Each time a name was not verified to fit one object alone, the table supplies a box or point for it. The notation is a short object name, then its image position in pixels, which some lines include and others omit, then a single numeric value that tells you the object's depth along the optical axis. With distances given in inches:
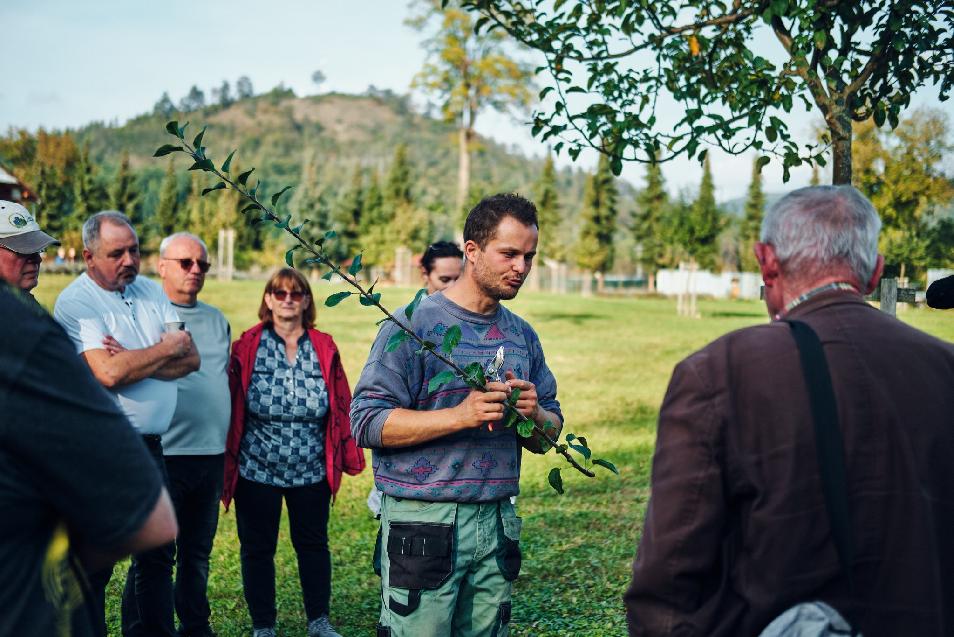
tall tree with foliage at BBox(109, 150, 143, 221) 2459.4
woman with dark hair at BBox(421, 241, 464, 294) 239.8
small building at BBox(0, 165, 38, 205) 1769.2
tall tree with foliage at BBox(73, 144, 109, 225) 2251.5
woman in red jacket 219.5
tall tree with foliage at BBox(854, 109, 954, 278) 951.6
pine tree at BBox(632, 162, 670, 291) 2511.1
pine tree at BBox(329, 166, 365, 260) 2704.2
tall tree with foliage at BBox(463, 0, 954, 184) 174.9
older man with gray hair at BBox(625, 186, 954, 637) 81.4
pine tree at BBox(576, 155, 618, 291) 2386.8
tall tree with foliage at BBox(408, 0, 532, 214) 1897.1
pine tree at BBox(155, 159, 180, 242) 2493.0
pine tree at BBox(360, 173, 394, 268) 2359.7
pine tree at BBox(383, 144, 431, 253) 2349.9
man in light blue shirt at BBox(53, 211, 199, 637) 179.9
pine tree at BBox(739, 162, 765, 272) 2851.9
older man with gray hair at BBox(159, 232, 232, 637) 211.2
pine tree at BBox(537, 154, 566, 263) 2337.6
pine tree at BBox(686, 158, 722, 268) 1672.2
